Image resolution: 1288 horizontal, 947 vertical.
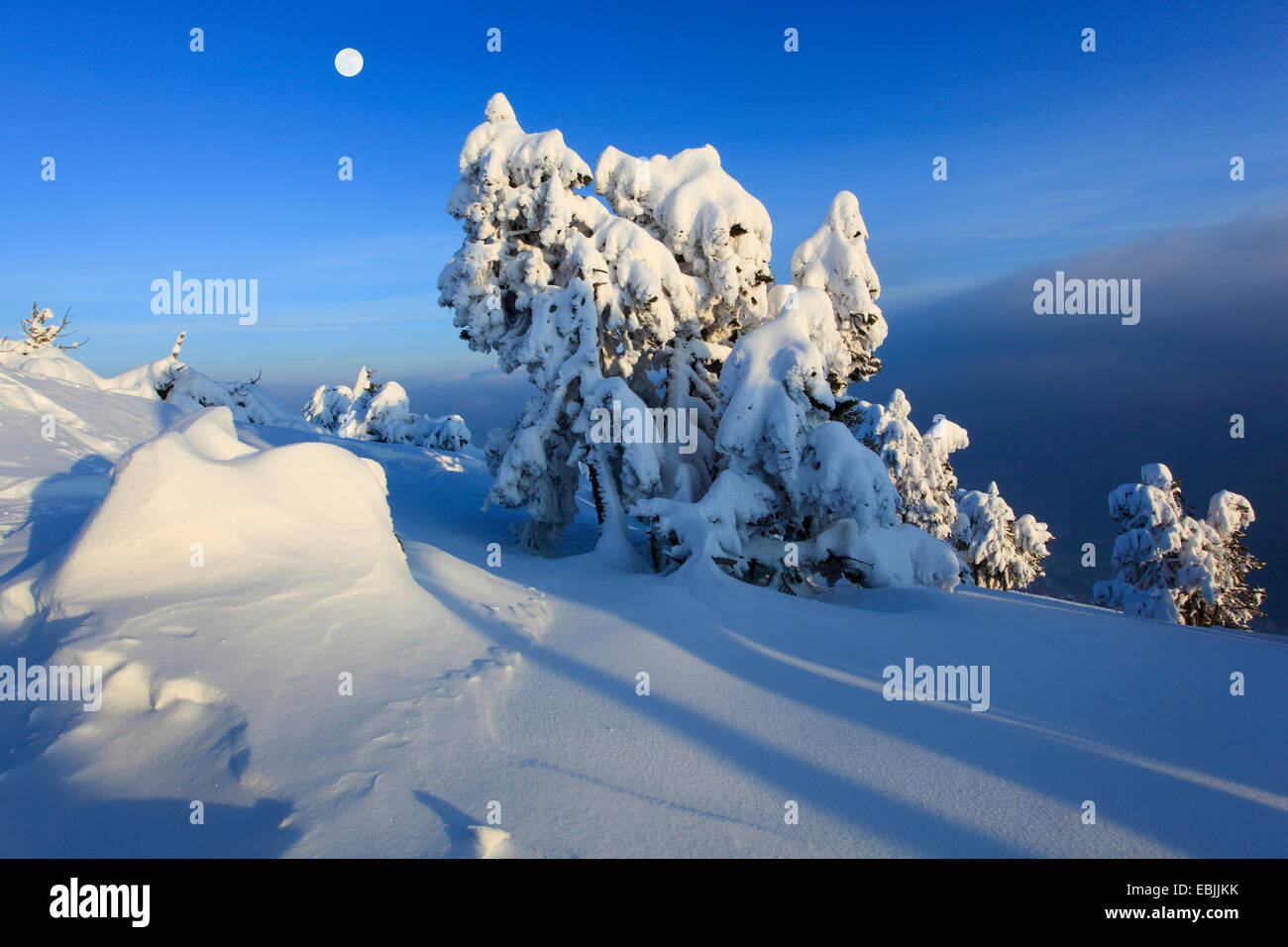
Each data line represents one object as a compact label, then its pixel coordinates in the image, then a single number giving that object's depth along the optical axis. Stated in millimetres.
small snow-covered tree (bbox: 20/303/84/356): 22531
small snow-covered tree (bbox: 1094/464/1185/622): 18859
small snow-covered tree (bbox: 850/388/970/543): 21266
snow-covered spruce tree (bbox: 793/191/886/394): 14625
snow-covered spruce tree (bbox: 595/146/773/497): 13656
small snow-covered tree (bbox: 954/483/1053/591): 23234
